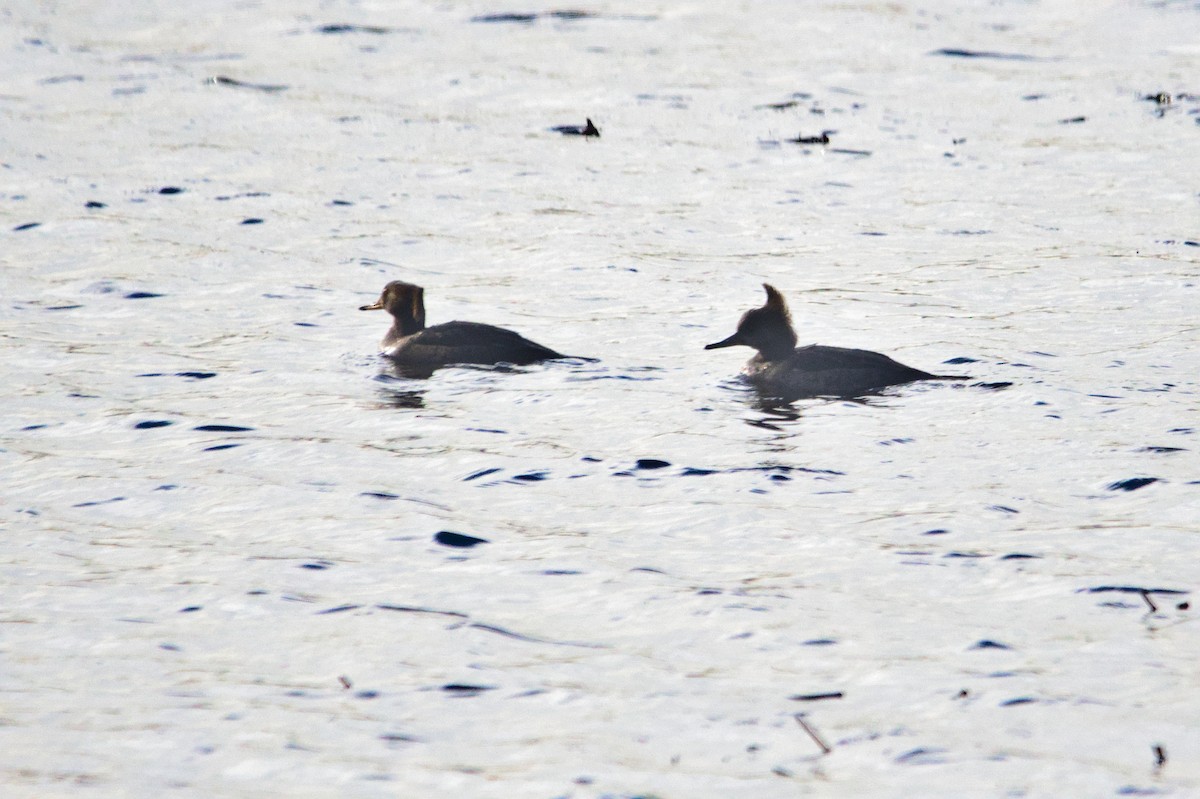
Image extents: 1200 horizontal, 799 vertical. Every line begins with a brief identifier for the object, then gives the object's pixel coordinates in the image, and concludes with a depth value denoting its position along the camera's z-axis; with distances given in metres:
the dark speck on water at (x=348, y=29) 57.28
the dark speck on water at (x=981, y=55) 51.91
